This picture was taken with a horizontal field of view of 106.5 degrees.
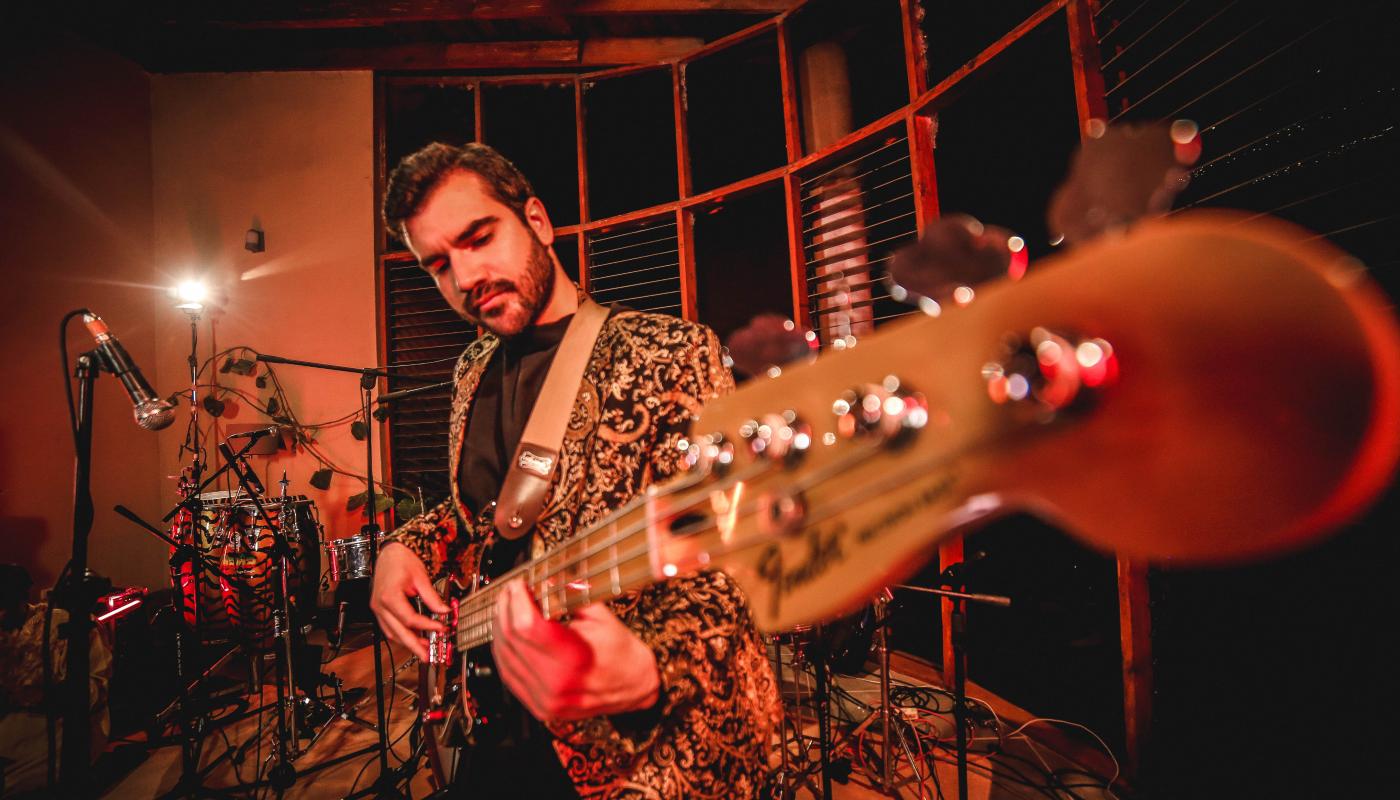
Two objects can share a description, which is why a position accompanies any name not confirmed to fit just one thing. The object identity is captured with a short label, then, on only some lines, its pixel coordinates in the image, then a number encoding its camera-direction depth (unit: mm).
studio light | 4897
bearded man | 860
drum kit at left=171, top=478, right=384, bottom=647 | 3635
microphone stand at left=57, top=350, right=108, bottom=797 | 1799
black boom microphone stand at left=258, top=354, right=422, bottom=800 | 2531
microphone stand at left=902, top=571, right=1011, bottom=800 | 1777
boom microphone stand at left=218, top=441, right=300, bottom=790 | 2770
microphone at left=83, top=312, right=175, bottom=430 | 1901
